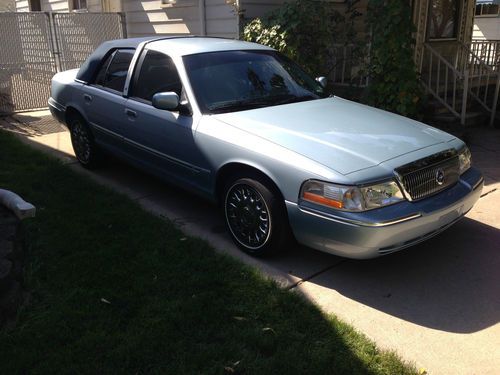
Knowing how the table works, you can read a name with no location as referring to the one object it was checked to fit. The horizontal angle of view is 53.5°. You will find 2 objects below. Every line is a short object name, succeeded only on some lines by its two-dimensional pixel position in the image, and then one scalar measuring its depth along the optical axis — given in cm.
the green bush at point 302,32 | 734
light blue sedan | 335
